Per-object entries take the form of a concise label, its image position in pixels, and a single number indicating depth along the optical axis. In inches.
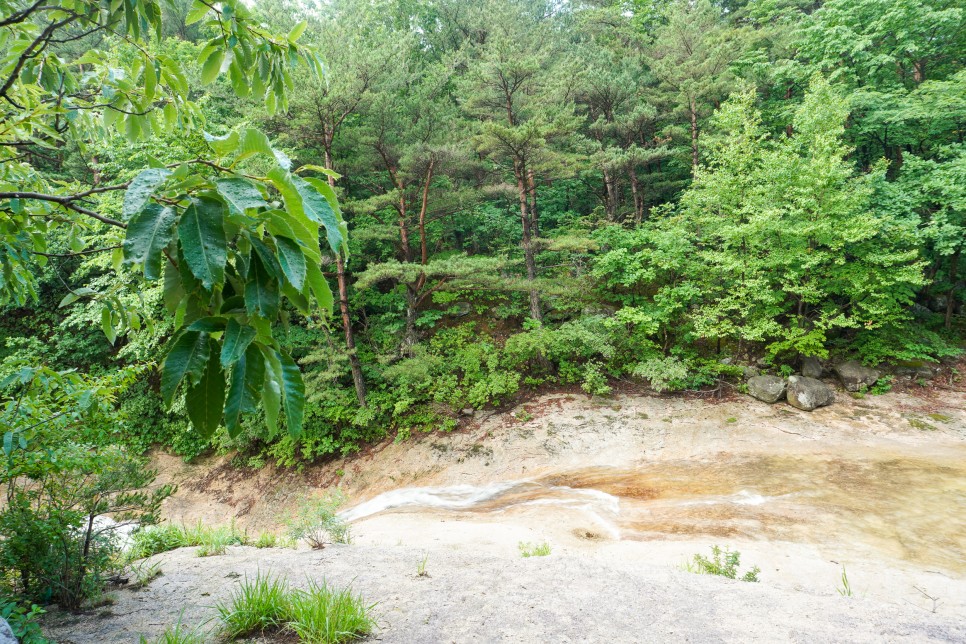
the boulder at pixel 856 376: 339.3
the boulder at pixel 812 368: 354.9
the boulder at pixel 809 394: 324.8
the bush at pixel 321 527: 175.0
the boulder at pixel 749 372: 360.8
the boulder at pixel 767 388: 337.4
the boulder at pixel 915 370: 339.9
